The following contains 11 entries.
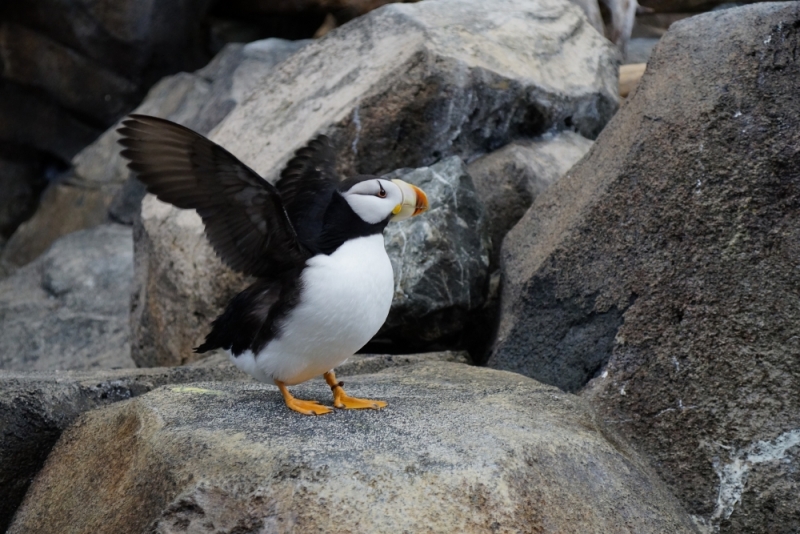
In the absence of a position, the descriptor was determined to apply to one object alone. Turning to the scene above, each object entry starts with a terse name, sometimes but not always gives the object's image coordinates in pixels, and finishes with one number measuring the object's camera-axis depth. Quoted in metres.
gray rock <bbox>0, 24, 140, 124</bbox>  21.25
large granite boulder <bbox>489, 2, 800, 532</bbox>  6.64
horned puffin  5.85
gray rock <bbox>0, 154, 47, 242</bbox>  22.78
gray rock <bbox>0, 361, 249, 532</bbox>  6.45
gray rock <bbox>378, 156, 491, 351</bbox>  8.72
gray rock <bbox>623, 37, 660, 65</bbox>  20.97
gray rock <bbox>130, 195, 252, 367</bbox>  9.38
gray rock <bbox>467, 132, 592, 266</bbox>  10.21
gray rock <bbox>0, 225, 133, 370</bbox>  13.59
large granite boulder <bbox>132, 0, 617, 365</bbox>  9.51
